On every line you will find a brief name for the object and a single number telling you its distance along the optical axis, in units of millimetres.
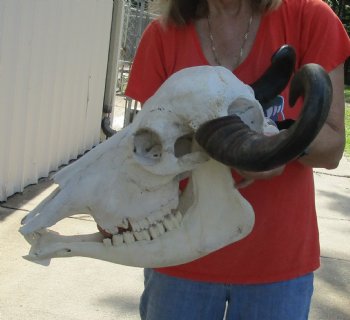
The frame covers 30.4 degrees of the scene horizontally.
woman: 2037
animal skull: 1678
